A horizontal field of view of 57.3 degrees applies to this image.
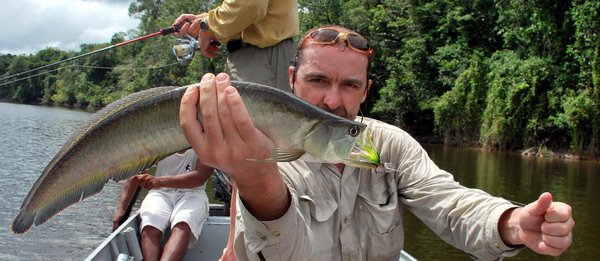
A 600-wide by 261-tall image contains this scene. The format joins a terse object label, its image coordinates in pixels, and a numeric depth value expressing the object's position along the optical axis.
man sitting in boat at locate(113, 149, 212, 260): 5.70
